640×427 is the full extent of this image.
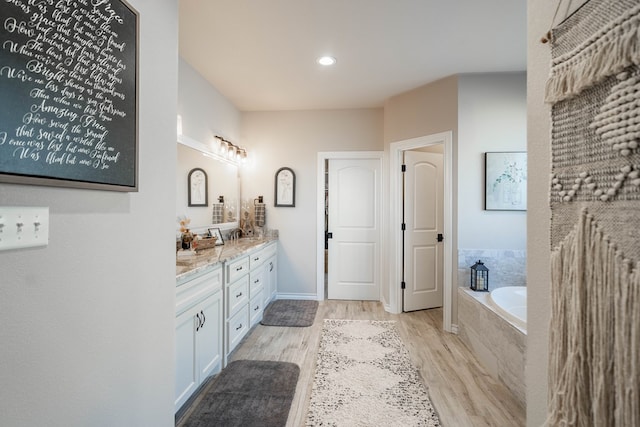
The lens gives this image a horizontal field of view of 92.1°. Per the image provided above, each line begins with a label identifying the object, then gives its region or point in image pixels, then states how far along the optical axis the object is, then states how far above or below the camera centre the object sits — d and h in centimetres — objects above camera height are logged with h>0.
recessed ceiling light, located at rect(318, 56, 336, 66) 278 +140
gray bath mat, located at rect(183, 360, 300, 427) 186 -124
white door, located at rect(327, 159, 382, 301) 424 -23
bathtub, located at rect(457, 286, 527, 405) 207 -92
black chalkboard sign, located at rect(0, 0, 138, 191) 77 +35
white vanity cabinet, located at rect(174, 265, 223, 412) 184 -80
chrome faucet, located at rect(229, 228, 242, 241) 383 -28
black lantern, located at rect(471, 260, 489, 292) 298 -62
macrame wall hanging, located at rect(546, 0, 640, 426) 47 -1
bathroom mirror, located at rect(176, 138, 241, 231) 284 +26
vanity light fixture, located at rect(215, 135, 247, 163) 362 +77
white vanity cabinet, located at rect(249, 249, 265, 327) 311 -78
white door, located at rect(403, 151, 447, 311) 383 -20
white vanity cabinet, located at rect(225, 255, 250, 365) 252 -79
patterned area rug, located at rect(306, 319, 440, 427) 187 -123
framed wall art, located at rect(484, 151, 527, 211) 304 +33
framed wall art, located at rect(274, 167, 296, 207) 425 +34
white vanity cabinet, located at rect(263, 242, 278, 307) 369 -76
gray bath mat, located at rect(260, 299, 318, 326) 341 -121
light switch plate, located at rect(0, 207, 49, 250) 77 -4
